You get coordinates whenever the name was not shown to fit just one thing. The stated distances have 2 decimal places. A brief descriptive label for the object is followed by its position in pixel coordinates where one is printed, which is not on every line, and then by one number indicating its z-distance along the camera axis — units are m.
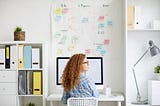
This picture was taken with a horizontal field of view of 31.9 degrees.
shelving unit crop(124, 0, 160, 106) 3.89
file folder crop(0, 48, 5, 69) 3.71
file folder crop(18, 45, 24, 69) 3.70
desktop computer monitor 3.77
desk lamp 3.70
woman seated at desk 3.06
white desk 3.53
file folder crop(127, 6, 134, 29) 3.70
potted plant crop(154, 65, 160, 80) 3.70
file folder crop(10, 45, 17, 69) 3.69
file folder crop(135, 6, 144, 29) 3.73
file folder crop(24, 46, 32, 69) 3.71
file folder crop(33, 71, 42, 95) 3.70
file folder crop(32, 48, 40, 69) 3.70
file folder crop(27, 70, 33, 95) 3.71
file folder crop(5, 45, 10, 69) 3.71
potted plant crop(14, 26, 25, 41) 3.76
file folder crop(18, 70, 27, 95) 3.70
